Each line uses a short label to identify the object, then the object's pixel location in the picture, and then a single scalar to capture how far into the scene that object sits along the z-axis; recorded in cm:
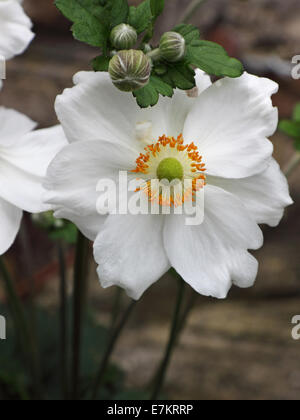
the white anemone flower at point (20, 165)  40
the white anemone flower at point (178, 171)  39
